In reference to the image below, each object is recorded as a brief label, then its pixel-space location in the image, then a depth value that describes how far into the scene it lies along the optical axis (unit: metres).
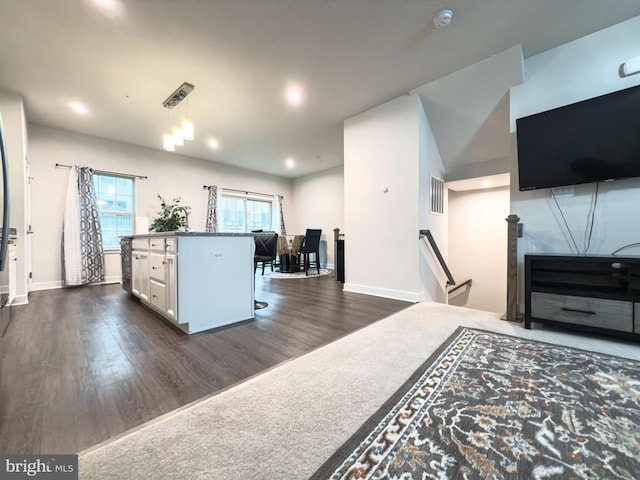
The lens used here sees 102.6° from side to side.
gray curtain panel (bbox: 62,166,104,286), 4.48
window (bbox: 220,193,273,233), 6.88
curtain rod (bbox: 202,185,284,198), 6.35
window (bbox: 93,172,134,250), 5.04
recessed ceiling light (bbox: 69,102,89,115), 3.68
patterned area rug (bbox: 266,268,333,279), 5.68
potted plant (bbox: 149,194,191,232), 2.93
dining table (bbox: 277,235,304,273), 6.09
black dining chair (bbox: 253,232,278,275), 5.39
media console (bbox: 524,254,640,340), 1.95
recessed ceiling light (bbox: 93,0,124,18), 2.06
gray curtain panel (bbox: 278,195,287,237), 7.74
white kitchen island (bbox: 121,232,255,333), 2.26
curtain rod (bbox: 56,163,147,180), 4.53
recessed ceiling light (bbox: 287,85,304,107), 3.31
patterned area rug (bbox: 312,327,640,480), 0.93
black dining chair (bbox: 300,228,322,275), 5.81
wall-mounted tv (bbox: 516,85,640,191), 2.14
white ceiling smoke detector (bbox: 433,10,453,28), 2.16
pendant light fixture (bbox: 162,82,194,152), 3.14
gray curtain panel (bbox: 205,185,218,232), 6.32
